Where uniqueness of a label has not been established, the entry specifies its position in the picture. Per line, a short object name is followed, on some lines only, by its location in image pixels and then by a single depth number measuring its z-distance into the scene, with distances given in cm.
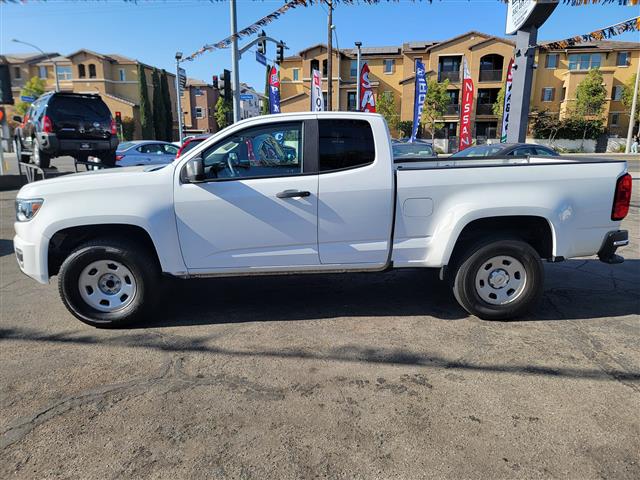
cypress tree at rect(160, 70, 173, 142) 5933
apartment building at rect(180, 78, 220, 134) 7350
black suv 1231
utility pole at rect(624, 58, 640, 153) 3594
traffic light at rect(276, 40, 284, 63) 1738
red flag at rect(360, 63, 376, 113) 2465
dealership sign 1072
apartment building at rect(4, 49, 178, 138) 5949
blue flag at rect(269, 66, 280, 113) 2045
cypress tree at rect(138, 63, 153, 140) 5534
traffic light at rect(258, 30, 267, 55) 1594
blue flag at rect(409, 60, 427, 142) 2672
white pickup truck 412
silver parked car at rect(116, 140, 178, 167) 1691
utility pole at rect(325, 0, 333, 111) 2579
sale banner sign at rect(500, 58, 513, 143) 1453
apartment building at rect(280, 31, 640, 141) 4569
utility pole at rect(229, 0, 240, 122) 1479
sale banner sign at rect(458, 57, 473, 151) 2245
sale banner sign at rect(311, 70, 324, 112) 2216
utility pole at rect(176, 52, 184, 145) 1595
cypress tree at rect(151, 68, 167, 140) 5734
